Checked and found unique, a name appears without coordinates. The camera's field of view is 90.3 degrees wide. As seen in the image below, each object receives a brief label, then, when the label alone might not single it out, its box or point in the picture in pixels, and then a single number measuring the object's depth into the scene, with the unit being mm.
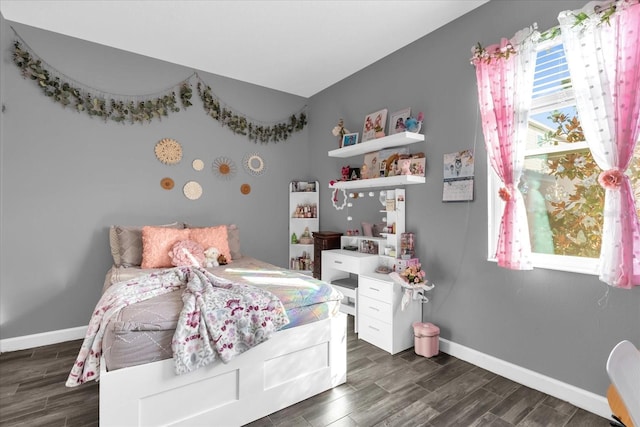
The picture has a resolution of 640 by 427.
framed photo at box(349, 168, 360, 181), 3589
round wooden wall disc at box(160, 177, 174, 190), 3477
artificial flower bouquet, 2680
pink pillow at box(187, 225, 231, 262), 3141
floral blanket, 1637
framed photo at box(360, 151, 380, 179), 3410
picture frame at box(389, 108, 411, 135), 3109
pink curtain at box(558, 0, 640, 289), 1710
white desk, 2711
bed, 1547
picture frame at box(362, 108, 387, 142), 3338
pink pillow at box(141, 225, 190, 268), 2883
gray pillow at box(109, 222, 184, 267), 2979
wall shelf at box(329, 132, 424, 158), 2881
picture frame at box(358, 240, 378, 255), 3434
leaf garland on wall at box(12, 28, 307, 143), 2887
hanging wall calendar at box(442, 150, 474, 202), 2580
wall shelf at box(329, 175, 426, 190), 2872
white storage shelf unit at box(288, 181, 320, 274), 4297
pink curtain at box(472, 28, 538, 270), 2174
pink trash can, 2631
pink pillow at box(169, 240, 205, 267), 2867
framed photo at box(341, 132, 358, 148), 3641
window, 2035
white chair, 833
